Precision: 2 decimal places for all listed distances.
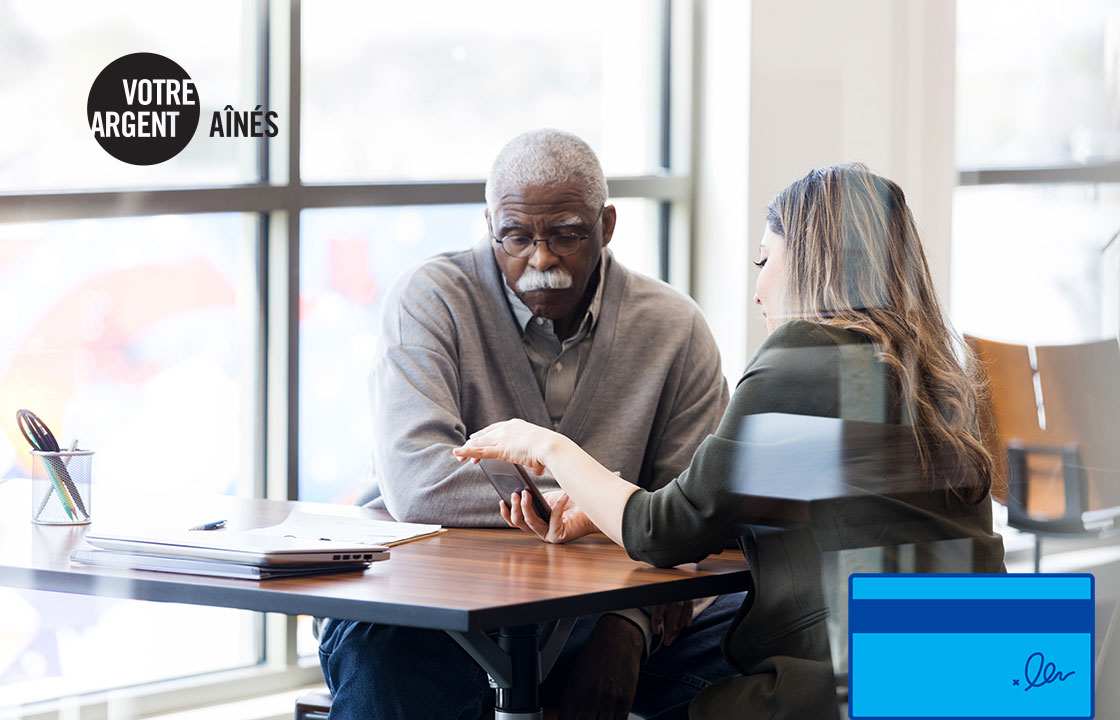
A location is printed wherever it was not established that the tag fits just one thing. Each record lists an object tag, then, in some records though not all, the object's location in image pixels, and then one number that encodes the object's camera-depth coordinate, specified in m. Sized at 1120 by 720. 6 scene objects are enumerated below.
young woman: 3.71
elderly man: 4.01
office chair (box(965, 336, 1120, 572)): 3.90
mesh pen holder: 3.89
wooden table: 3.52
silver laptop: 3.61
